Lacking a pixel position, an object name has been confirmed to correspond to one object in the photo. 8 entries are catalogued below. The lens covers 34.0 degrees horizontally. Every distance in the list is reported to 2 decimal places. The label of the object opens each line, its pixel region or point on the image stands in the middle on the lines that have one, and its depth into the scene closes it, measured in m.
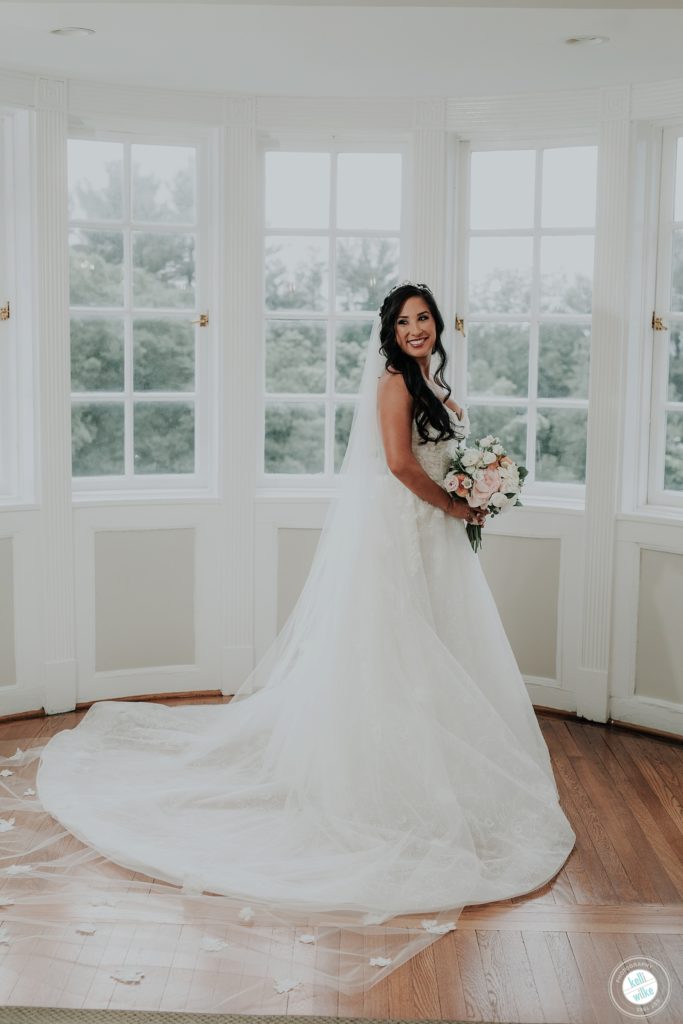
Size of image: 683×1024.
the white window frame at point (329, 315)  5.06
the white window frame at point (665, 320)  4.70
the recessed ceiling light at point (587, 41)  3.95
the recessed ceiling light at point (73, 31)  3.94
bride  3.18
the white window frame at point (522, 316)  4.95
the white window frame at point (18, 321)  4.67
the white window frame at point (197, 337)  4.93
